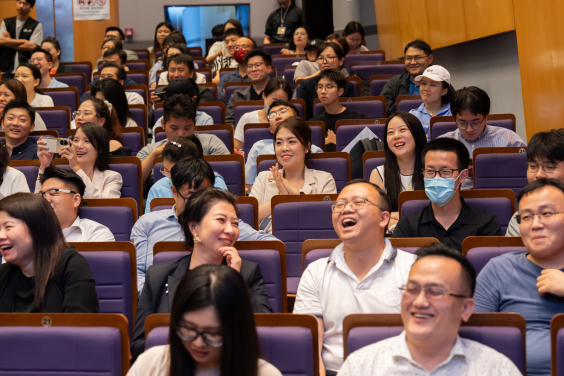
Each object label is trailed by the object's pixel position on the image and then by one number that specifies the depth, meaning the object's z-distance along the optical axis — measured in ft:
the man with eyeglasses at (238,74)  20.25
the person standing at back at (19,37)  22.89
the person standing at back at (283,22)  29.89
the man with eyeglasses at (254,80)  17.78
